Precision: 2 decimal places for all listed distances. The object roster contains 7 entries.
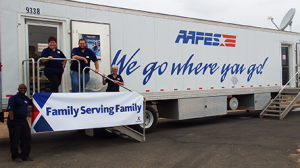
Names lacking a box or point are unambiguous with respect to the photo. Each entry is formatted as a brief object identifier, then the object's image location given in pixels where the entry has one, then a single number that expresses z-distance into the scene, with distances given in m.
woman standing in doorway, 6.16
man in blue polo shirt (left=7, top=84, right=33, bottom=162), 5.34
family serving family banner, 5.64
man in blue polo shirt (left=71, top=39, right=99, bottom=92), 6.59
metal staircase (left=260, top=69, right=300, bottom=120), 10.81
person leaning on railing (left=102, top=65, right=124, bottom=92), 7.08
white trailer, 6.40
